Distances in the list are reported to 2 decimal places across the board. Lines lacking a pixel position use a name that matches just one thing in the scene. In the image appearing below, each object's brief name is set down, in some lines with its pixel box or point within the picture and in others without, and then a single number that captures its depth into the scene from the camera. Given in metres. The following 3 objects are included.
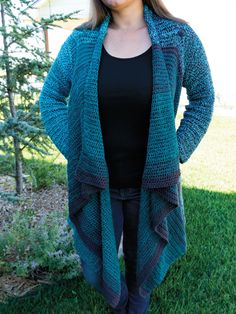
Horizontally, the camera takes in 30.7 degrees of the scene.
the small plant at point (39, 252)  2.95
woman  1.88
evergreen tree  3.35
